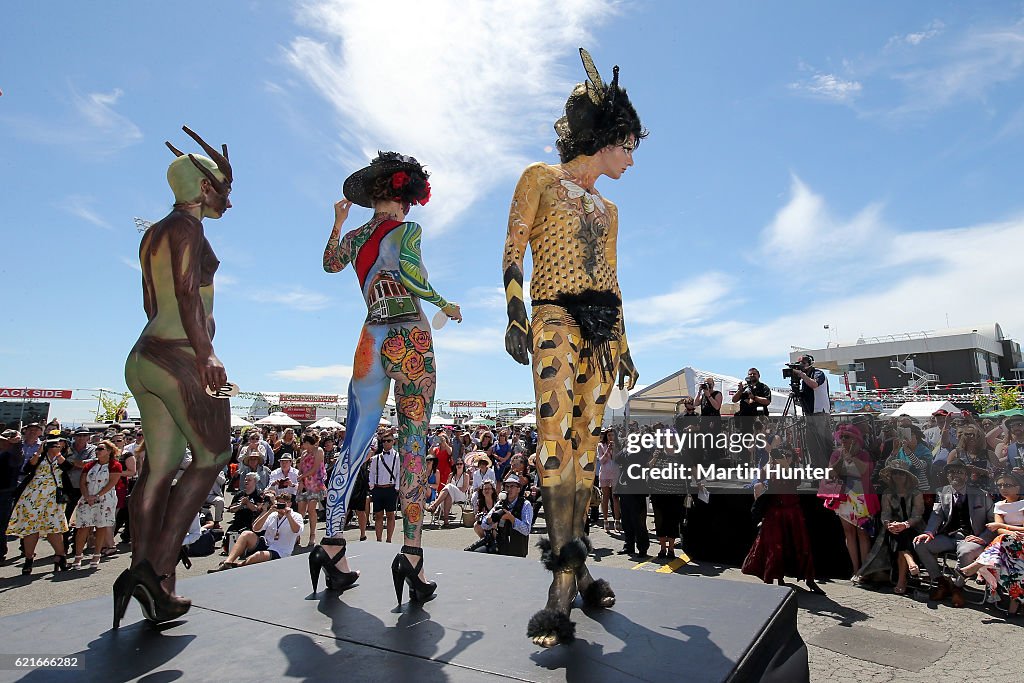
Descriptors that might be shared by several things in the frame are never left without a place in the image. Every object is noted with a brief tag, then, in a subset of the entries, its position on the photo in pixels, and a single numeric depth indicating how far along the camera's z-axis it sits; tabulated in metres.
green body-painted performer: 2.49
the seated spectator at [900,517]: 6.75
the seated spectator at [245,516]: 9.37
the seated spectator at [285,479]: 10.23
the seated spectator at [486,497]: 11.05
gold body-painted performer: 2.66
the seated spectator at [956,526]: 6.36
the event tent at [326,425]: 24.12
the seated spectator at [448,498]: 12.77
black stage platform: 2.07
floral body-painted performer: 3.04
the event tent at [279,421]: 26.54
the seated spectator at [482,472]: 12.74
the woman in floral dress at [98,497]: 8.46
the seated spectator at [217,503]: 11.45
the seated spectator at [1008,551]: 5.79
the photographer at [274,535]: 8.14
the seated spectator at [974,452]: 7.49
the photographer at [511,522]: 7.49
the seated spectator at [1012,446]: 7.85
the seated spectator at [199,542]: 9.01
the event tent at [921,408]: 17.88
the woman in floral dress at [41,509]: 8.01
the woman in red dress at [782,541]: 6.46
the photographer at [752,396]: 8.06
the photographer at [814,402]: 7.98
